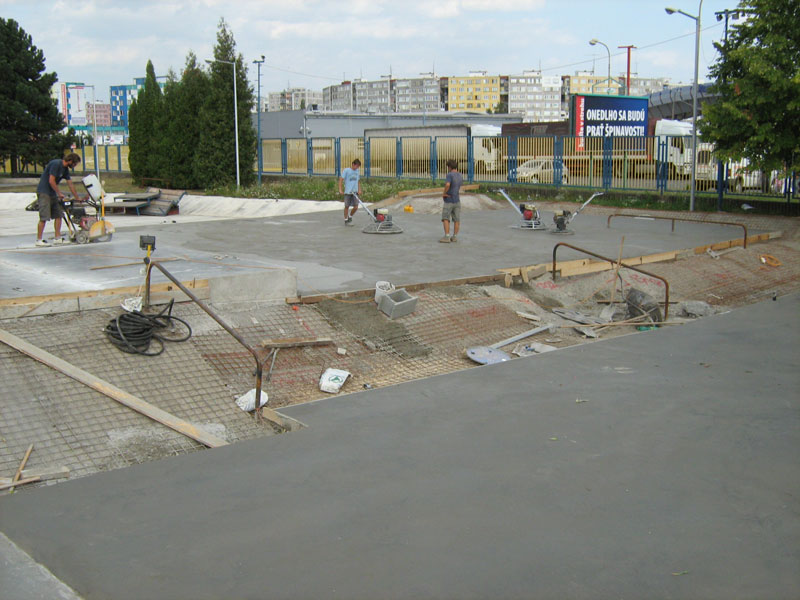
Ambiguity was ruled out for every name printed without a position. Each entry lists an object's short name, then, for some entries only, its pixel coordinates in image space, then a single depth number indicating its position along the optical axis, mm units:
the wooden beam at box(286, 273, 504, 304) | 9938
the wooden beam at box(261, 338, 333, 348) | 8719
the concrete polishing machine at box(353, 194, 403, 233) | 16906
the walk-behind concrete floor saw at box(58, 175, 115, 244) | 12984
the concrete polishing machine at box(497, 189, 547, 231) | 17892
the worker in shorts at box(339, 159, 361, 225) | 17844
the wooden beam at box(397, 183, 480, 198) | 24458
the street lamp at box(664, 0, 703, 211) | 20297
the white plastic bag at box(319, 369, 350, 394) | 8242
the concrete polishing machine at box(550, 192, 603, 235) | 16969
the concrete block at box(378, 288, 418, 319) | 10016
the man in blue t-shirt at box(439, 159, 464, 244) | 15156
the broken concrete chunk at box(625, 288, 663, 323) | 11258
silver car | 25625
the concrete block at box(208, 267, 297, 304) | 9406
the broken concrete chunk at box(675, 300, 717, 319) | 11914
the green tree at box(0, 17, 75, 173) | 35969
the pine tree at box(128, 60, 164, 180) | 34250
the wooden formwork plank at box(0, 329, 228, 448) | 6762
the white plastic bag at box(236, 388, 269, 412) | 7582
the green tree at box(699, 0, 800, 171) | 16953
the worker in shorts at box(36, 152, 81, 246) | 12284
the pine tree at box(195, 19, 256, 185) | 30500
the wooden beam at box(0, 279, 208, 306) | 8047
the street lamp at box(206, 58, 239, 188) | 29127
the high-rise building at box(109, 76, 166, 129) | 143612
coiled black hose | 7977
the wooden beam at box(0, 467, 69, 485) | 5871
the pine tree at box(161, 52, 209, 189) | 32031
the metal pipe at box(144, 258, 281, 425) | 7391
